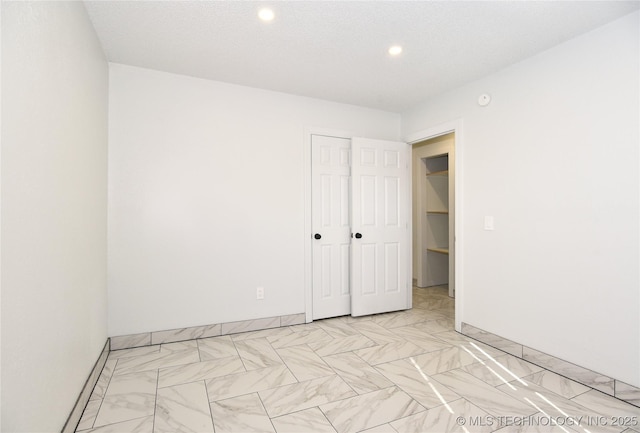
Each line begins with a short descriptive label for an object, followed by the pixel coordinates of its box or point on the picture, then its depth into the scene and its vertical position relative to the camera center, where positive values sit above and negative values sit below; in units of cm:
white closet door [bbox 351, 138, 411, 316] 380 -14
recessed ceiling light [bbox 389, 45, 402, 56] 257 +136
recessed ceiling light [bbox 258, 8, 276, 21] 211 +137
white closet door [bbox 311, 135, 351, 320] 369 -10
